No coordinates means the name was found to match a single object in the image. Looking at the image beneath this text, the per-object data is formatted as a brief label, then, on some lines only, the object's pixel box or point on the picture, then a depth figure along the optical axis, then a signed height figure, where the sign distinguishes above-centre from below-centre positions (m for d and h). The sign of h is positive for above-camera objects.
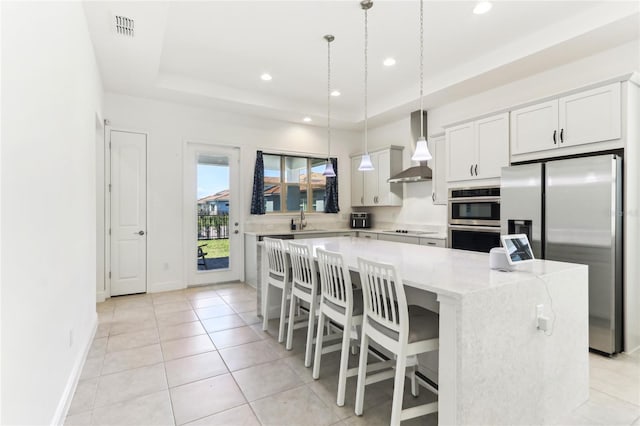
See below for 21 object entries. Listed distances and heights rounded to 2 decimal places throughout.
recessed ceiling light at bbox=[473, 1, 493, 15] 2.90 +1.84
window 5.92 +0.52
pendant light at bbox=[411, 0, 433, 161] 2.75 +0.50
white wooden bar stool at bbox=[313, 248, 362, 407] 2.15 -0.66
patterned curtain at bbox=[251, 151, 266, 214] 5.55 +0.38
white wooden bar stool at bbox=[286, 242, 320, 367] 2.61 -0.61
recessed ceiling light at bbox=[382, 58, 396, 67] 4.05 +1.87
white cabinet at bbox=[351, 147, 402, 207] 5.76 +0.55
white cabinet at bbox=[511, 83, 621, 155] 2.79 +0.84
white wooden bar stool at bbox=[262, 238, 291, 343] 3.09 -0.60
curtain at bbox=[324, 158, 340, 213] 6.34 +0.29
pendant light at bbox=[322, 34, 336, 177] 3.52 +1.86
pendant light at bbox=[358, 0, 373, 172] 2.93 +1.86
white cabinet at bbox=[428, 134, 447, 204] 4.58 +0.59
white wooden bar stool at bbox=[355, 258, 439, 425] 1.73 -0.66
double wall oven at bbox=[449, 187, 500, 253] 3.73 -0.09
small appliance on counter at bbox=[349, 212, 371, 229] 6.41 -0.18
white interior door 4.65 -0.01
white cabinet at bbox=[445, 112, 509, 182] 3.66 +0.75
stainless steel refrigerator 2.72 -0.12
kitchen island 1.54 -0.68
